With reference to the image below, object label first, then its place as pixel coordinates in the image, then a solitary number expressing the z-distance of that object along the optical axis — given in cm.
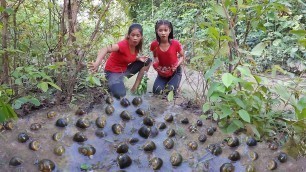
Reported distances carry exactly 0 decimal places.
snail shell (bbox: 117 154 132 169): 255
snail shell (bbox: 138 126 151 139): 283
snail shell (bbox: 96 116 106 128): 289
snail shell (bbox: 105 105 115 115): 303
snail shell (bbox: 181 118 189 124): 304
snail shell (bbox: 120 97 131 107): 314
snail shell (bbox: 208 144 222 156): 275
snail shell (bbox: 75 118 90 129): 285
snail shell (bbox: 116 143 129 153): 268
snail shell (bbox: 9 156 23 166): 241
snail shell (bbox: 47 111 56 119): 290
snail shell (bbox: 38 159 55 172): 242
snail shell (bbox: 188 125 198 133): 295
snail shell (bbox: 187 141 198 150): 279
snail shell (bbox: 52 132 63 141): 271
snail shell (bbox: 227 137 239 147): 282
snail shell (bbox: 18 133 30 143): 261
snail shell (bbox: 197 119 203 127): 300
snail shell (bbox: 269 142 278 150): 277
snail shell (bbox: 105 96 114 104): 315
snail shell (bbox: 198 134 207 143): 285
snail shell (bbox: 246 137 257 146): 283
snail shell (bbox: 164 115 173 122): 304
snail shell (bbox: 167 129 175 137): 288
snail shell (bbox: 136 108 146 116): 307
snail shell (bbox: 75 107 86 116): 296
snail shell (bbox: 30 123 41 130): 274
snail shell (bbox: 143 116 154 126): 295
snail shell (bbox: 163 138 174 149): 277
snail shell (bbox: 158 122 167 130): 294
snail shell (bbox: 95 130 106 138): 282
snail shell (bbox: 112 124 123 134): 286
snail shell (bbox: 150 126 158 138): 287
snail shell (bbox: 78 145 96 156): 264
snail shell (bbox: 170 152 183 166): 264
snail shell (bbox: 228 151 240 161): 271
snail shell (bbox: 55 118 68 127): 283
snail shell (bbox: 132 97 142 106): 318
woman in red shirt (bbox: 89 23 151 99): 328
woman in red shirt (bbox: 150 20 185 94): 355
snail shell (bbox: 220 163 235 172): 260
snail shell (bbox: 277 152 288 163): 268
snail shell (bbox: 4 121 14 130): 269
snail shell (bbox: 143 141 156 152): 272
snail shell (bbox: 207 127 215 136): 292
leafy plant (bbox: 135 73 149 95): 360
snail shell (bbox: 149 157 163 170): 259
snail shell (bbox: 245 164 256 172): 263
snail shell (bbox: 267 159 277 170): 265
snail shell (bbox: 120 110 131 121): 300
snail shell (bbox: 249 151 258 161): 273
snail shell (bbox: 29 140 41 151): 257
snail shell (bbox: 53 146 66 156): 259
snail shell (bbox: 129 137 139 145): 278
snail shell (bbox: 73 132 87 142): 273
